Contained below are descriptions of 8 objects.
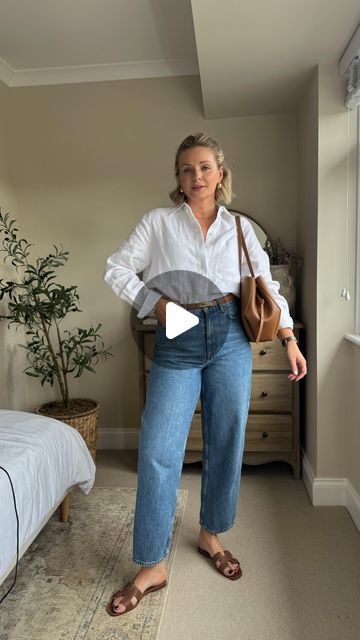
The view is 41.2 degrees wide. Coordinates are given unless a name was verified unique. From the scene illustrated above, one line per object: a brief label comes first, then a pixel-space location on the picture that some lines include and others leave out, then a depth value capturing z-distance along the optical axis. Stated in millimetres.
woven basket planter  2600
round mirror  2805
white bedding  1429
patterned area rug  1462
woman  1505
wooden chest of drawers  2484
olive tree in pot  2580
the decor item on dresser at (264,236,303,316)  2508
